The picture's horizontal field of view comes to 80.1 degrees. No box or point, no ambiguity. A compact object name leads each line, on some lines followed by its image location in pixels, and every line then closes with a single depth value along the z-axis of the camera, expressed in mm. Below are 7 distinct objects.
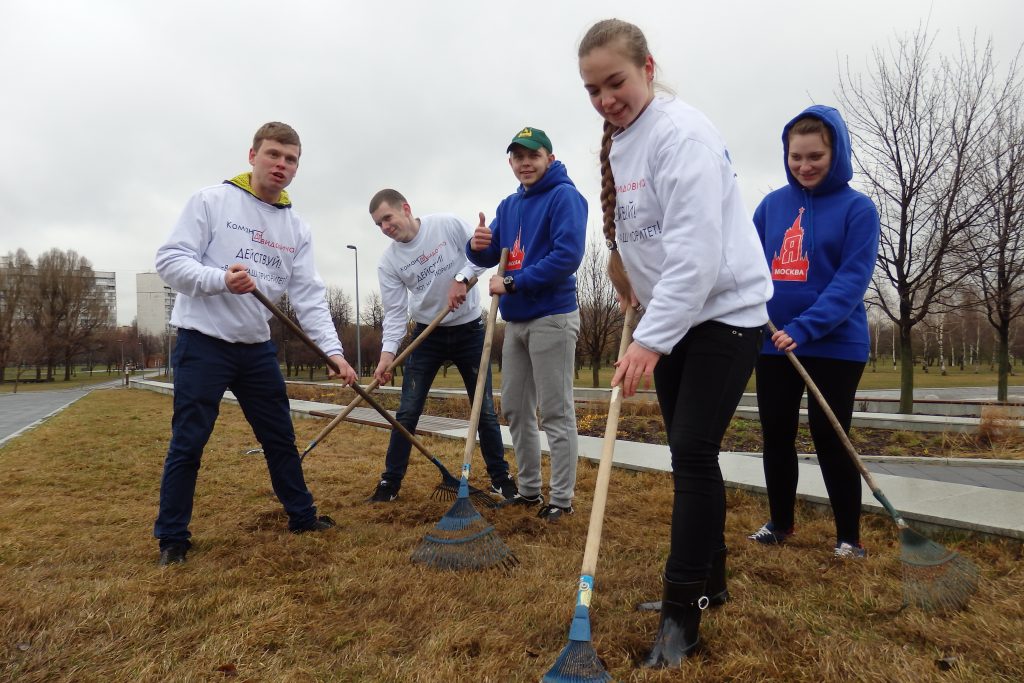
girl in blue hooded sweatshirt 2729
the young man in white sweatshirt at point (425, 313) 4164
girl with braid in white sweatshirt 1818
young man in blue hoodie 3434
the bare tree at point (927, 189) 9594
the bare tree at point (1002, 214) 9828
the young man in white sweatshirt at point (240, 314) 2943
